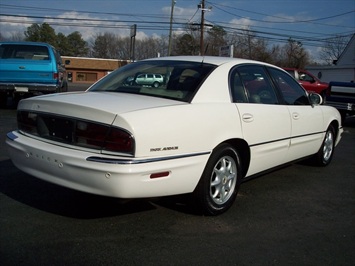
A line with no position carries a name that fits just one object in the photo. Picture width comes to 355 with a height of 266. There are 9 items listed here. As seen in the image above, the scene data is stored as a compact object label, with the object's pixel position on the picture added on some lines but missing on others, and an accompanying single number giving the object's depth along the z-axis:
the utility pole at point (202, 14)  34.29
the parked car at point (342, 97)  12.31
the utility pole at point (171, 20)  41.34
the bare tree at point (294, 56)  62.19
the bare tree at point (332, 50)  71.50
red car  19.77
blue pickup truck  10.30
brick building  64.06
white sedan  2.90
